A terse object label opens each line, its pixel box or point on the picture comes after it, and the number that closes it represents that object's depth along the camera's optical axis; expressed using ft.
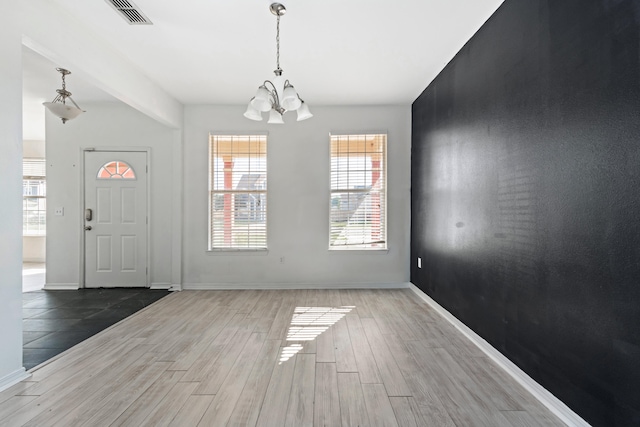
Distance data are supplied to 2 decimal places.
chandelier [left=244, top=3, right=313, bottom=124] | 8.86
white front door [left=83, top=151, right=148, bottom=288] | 17.25
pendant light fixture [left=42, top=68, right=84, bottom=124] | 12.51
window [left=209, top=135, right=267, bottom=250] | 17.30
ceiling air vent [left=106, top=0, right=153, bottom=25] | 8.74
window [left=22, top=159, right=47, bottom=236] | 24.07
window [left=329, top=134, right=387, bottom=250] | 17.31
